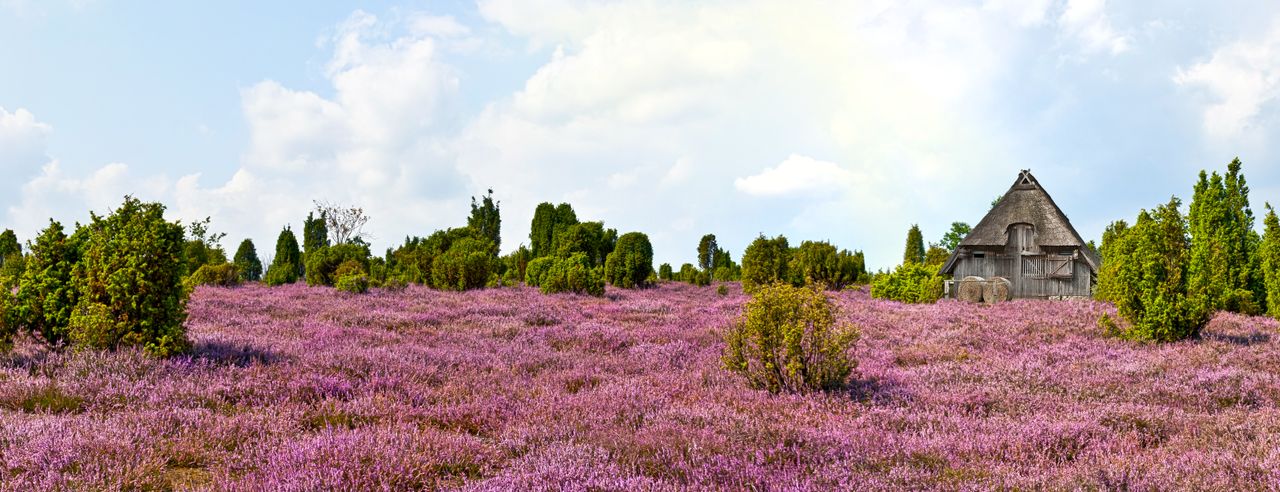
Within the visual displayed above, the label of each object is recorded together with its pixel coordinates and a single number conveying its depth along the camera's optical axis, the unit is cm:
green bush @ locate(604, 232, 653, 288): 3275
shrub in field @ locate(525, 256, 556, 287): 3007
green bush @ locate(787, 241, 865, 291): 3700
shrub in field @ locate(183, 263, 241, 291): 2731
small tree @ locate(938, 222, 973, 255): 5897
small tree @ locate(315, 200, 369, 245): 5888
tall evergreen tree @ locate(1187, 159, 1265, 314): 1969
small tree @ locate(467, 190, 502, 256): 6300
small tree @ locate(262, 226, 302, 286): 3838
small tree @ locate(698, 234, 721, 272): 5553
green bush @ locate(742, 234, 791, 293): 3244
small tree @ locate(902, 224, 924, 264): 5288
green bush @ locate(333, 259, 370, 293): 2173
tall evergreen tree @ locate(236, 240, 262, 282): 4438
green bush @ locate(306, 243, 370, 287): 3134
